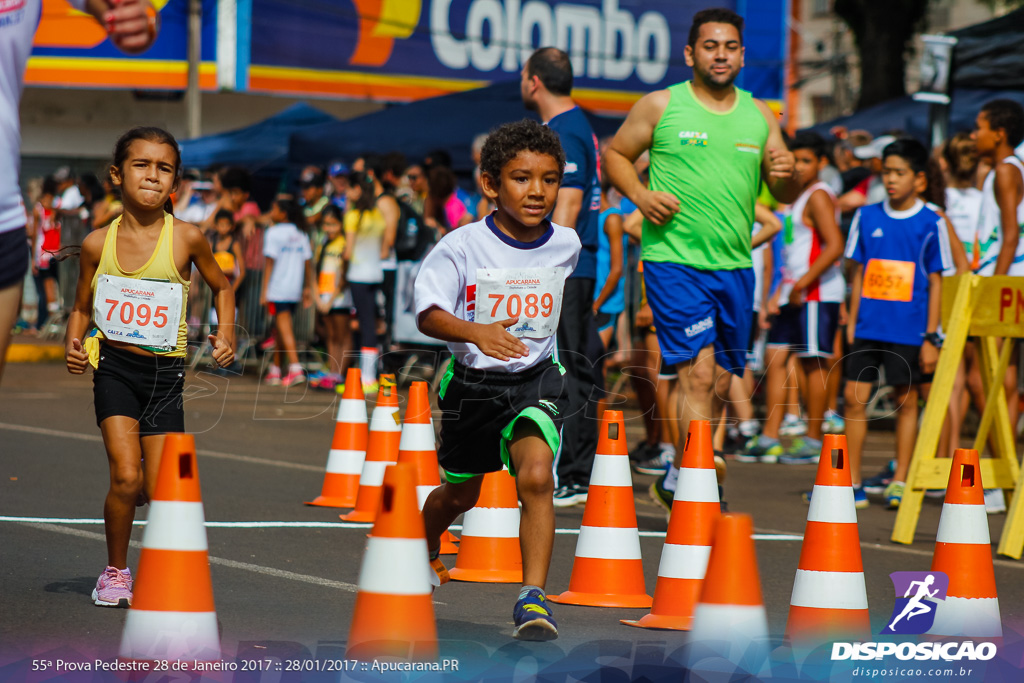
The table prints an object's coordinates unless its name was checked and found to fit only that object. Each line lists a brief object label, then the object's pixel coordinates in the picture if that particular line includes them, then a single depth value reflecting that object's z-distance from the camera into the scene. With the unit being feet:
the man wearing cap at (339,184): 106.93
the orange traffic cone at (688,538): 32.63
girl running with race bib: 33.12
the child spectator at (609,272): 64.28
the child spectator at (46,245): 125.80
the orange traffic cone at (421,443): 42.47
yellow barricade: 46.73
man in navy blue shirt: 49.80
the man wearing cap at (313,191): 108.47
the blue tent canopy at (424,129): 110.52
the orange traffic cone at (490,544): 38.50
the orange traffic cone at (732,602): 24.11
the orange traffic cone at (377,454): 46.80
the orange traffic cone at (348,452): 49.96
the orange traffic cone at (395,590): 23.50
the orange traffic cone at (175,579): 23.40
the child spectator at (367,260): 91.15
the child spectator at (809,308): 67.62
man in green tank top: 44.14
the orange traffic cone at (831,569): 30.07
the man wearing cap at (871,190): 83.87
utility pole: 158.40
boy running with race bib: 31.50
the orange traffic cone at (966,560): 31.94
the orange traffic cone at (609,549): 34.94
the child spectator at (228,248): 100.42
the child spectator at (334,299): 94.99
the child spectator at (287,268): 97.30
